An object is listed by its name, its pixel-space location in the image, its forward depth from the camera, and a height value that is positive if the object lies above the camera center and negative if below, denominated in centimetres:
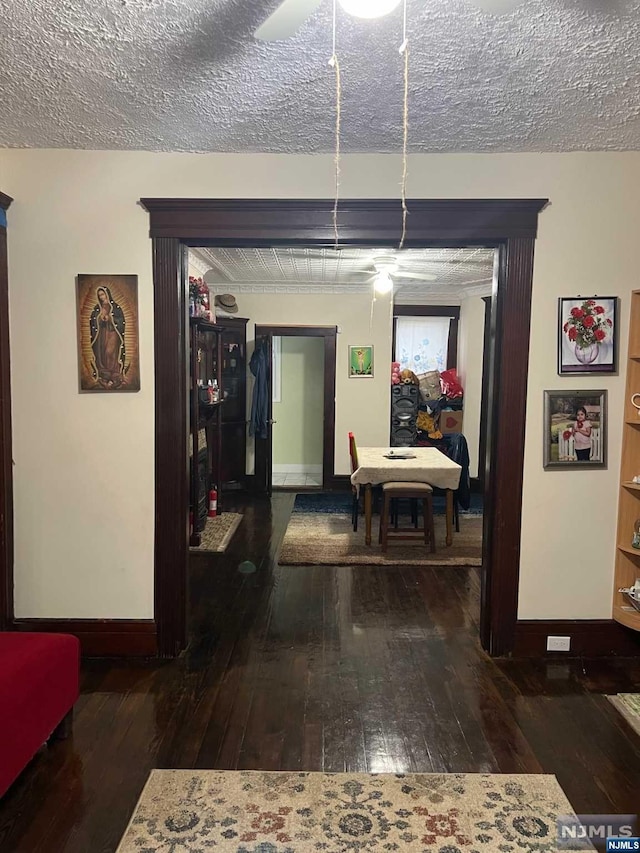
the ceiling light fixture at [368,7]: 139 +89
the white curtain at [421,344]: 745 +50
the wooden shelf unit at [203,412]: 486 -30
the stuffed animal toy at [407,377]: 719 +7
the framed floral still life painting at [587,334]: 294 +26
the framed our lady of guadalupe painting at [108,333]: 295 +23
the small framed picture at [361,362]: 722 +25
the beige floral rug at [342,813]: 187 -147
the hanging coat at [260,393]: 693 -15
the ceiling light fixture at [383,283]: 538 +92
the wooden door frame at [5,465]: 290 -44
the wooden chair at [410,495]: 486 -95
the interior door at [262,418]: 691 -44
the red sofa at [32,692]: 195 -114
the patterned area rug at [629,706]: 256 -145
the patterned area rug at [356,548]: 468 -141
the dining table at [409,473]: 491 -76
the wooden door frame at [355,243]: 292 +38
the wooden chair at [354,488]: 547 -102
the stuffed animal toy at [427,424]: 713 -50
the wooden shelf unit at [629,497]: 295 -57
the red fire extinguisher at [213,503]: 585 -123
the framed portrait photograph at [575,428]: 299 -22
